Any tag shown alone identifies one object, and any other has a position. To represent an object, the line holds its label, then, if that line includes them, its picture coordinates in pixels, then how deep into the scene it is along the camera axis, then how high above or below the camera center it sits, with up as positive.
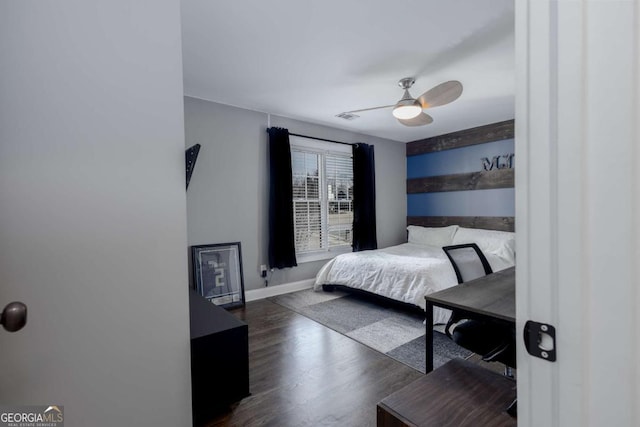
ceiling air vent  3.89 +1.26
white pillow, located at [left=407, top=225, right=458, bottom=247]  4.64 -0.49
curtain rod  4.11 +1.05
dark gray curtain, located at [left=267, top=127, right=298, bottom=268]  3.83 +0.16
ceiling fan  2.50 +0.98
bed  2.96 -0.69
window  4.25 +0.17
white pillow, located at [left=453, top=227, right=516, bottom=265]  3.69 -0.49
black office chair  1.50 -0.75
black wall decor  1.37 +0.27
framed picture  3.28 -0.73
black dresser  1.57 -0.87
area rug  2.37 -1.19
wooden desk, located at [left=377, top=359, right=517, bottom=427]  0.99 -0.73
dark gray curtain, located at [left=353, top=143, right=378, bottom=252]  4.73 +0.12
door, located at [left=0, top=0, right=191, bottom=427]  0.86 +0.01
